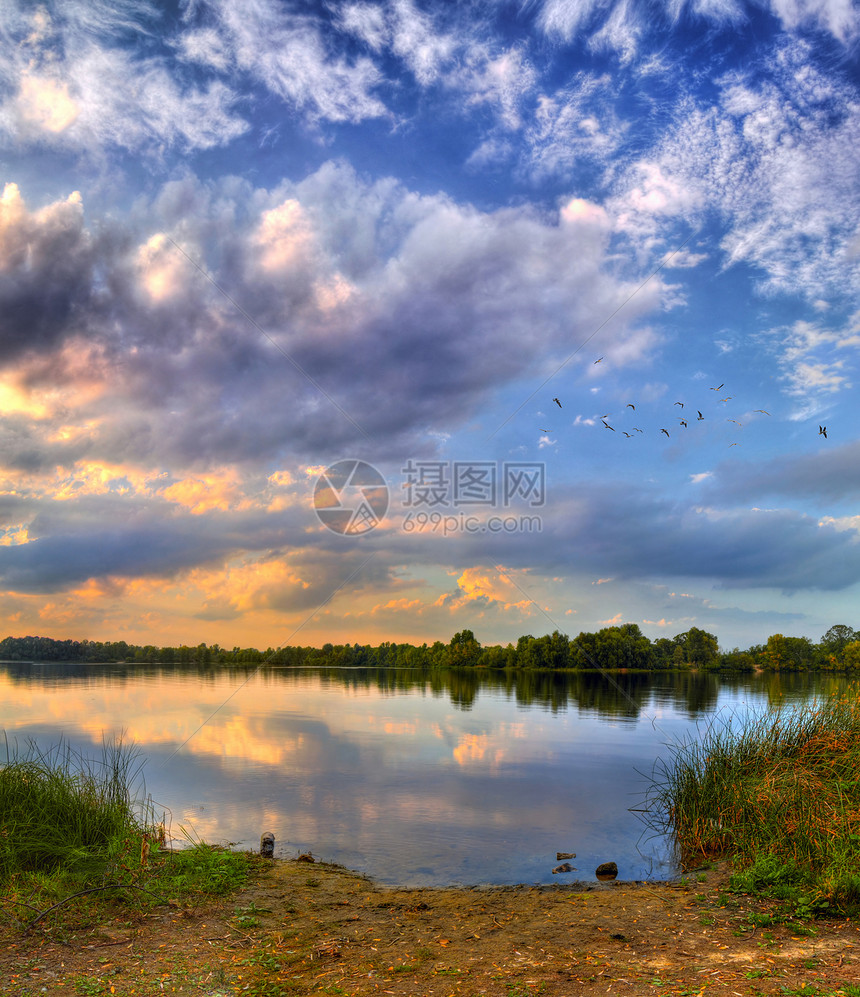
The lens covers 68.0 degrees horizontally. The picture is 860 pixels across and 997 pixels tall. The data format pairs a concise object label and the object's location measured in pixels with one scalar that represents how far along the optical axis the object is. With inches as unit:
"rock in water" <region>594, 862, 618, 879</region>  521.0
